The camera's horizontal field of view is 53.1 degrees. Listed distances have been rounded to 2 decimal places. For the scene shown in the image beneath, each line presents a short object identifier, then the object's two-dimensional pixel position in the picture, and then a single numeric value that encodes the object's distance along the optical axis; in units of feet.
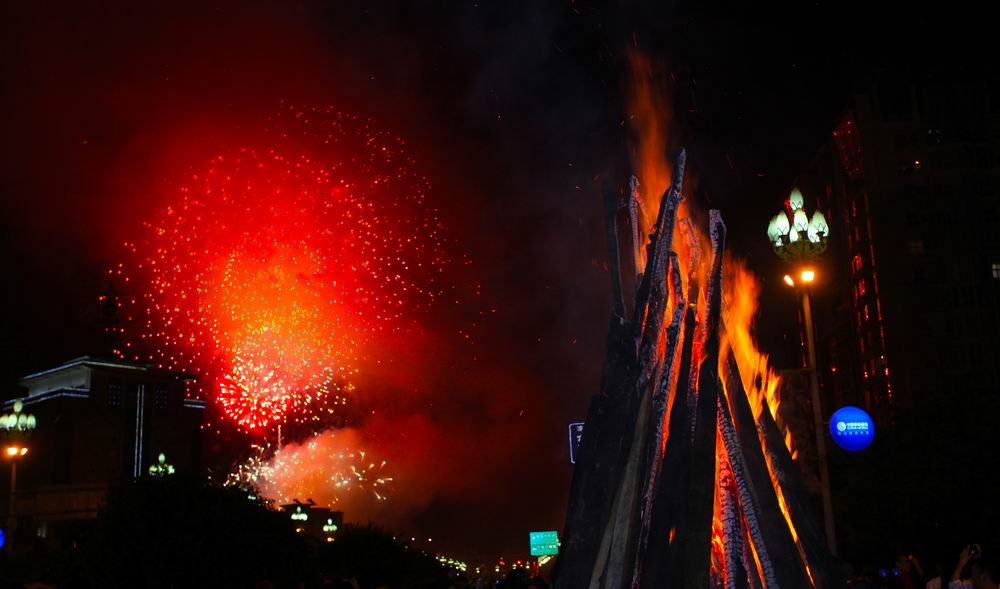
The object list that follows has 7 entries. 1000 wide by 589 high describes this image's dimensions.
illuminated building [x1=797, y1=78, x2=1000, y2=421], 241.96
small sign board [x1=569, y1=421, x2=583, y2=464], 102.42
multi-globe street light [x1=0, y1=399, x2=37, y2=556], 97.86
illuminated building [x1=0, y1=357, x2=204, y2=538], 202.69
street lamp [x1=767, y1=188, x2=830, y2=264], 57.31
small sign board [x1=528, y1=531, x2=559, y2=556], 146.82
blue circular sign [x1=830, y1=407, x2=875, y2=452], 57.98
